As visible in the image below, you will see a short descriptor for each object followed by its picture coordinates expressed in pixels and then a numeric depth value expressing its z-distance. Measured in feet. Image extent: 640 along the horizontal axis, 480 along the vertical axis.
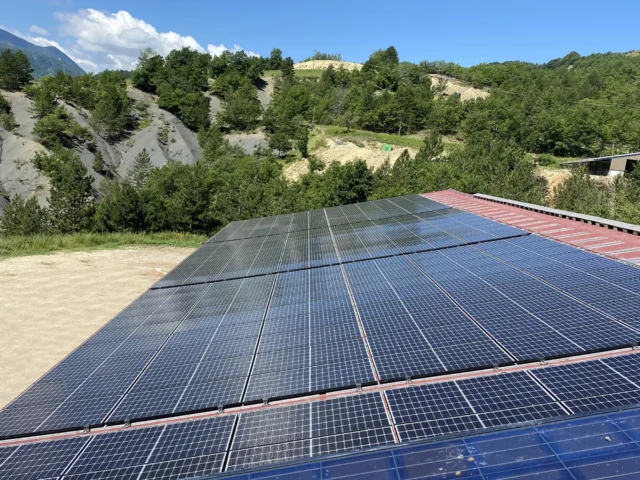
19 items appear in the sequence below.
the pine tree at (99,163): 264.93
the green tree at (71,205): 136.67
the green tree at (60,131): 257.75
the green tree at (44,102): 269.64
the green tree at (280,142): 287.11
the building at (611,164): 195.31
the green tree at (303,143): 269.64
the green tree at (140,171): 252.21
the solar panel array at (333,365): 19.63
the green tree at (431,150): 192.39
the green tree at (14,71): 292.20
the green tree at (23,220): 131.95
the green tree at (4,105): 267.80
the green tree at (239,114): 351.05
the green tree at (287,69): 450.71
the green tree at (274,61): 513.04
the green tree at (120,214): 131.64
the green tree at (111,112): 292.40
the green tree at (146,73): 370.53
